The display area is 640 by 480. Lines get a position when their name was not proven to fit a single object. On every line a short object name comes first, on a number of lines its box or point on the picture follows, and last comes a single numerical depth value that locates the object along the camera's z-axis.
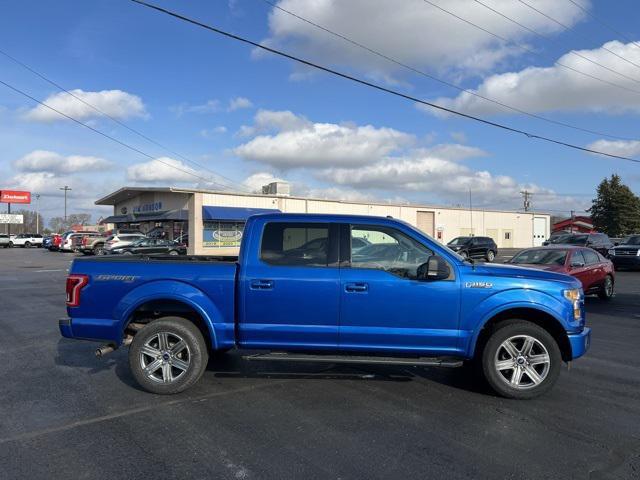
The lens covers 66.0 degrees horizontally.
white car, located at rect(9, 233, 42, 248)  61.34
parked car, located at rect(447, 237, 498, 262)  35.97
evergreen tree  64.94
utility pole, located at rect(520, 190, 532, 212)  85.91
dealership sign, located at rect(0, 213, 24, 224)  76.00
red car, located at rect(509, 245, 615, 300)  12.03
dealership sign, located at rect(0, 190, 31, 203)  82.44
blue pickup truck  5.05
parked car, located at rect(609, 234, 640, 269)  22.74
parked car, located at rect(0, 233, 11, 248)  59.81
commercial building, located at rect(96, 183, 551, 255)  39.31
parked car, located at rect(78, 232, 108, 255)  36.69
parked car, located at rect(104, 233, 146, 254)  31.19
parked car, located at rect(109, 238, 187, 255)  27.42
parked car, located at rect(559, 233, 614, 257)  23.86
